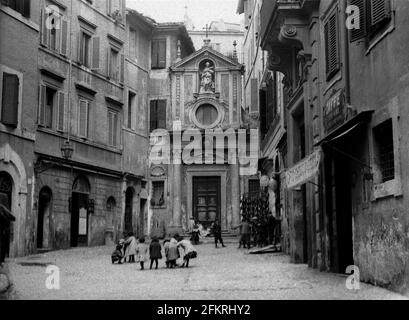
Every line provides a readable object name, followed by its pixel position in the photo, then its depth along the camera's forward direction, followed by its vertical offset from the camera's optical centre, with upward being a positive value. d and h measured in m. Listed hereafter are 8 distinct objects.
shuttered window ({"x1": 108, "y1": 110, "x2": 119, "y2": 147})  28.16 +4.54
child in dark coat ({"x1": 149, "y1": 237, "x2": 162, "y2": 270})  17.17 -0.70
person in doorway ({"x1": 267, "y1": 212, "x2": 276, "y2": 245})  23.16 -0.05
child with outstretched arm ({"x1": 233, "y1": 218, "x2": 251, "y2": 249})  24.97 -0.33
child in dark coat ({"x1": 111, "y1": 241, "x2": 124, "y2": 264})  18.42 -0.88
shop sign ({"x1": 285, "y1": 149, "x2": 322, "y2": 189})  12.81 +1.21
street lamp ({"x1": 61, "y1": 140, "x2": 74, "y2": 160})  22.38 +2.78
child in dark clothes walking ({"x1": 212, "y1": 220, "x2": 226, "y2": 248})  26.25 -0.26
